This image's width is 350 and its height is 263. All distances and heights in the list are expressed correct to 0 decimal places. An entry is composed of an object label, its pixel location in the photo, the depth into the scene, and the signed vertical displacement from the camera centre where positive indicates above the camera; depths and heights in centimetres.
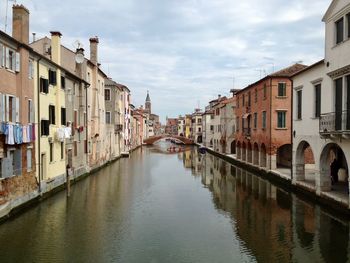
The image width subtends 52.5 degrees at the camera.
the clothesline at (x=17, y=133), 1710 -25
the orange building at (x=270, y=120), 3453 +78
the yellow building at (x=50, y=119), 2269 +60
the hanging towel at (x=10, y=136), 1723 -39
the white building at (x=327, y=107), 1841 +122
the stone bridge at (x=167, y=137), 11411 -378
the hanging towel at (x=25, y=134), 1951 -34
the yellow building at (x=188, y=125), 14488 +95
